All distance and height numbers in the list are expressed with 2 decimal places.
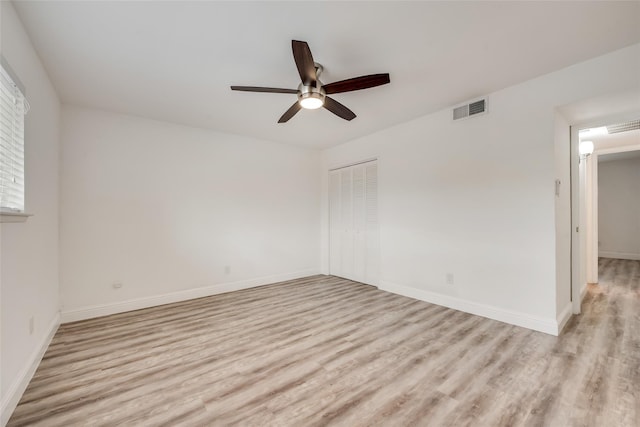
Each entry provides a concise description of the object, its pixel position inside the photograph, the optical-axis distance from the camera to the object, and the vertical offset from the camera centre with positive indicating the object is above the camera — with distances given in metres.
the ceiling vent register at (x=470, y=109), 3.09 +1.25
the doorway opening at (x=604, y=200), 3.14 +0.23
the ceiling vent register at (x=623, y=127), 3.71 +1.24
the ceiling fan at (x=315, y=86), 2.01 +1.10
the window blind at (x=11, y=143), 1.66 +0.49
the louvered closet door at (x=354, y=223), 4.57 -0.16
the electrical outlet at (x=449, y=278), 3.41 -0.84
